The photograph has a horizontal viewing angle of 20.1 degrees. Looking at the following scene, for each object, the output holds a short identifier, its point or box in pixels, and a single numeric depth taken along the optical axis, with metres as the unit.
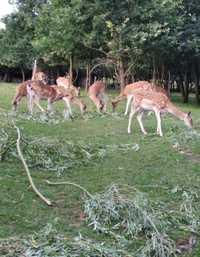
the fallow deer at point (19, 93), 19.62
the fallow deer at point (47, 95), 19.41
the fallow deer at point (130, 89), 19.61
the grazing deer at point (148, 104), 14.38
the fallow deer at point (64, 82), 26.36
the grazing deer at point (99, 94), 20.84
